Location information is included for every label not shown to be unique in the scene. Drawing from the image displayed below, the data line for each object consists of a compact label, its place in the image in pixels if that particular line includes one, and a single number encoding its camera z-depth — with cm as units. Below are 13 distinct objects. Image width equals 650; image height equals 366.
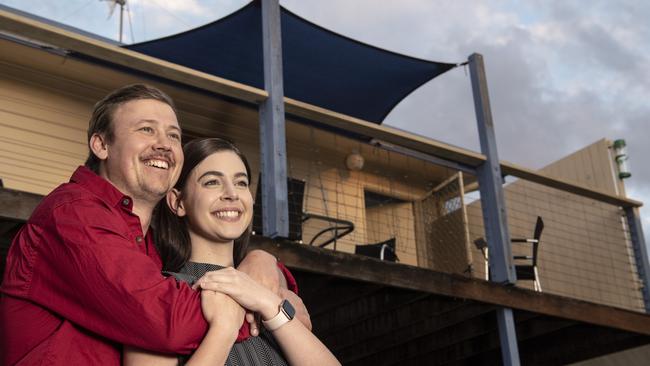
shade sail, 728
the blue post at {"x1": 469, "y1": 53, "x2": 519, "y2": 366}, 590
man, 170
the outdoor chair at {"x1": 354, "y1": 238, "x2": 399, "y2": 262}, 779
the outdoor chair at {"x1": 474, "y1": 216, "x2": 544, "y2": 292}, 800
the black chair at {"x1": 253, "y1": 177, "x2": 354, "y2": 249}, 752
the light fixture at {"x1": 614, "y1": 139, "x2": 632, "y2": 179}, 1034
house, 526
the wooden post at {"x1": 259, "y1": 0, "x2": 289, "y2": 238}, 480
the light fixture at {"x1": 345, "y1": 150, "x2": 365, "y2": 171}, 972
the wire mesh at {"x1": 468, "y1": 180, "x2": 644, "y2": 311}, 1023
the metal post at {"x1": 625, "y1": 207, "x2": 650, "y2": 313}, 724
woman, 180
